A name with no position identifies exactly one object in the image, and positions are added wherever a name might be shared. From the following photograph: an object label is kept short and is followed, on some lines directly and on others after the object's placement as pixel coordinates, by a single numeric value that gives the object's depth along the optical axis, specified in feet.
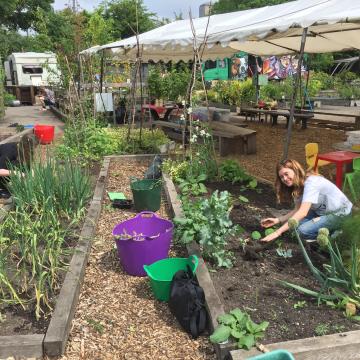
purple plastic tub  10.79
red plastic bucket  32.04
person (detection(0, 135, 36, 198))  16.12
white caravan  88.33
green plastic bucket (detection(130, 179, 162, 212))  15.38
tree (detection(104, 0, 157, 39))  129.70
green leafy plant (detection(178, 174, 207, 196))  17.08
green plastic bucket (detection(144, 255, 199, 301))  9.78
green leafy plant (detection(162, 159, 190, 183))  19.25
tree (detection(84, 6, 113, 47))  50.37
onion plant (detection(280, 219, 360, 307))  8.64
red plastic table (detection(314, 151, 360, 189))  16.49
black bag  8.64
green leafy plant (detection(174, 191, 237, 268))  10.61
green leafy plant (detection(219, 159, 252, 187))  18.56
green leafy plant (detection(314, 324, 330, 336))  7.98
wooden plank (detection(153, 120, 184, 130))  31.19
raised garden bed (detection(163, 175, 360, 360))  7.58
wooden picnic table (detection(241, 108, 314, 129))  35.09
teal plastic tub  6.17
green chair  13.42
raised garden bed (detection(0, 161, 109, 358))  8.05
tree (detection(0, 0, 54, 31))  113.39
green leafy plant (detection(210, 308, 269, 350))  7.60
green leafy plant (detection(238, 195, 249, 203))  15.60
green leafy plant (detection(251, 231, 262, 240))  12.03
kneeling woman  11.20
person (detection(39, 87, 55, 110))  64.09
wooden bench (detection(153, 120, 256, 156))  26.61
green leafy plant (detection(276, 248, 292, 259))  11.07
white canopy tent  15.10
